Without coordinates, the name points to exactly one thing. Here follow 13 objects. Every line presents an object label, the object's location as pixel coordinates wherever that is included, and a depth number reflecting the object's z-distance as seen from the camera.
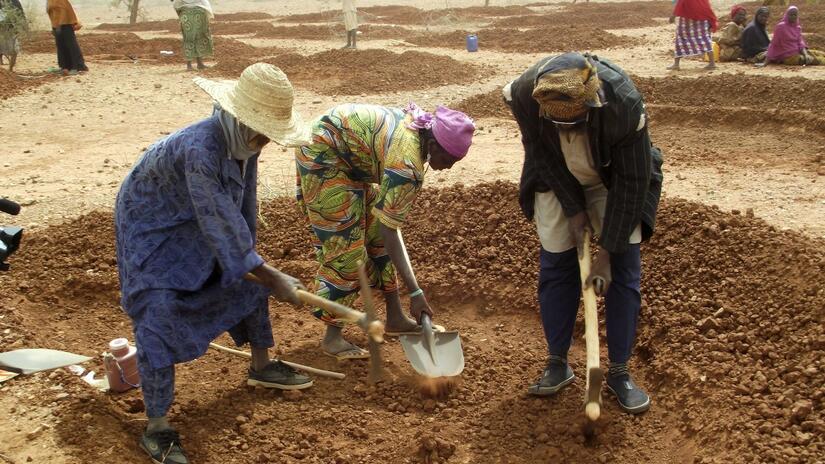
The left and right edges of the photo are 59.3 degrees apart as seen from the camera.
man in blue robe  2.42
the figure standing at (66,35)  11.27
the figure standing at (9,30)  11.45
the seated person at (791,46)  10.14
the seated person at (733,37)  11.05
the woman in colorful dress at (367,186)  2.74
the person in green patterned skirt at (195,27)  11.03
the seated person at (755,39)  10.95
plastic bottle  2.96
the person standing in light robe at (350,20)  12.66
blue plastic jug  13.57
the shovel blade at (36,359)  2.37
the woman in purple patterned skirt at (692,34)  10.41
